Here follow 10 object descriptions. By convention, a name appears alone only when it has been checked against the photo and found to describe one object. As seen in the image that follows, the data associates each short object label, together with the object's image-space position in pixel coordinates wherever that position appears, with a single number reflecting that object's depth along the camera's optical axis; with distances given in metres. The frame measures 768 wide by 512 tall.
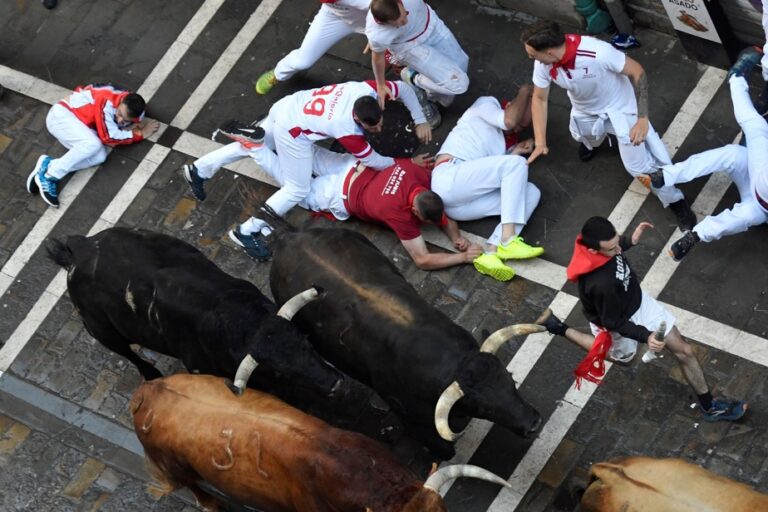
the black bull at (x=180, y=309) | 10.23
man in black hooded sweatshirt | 9.72
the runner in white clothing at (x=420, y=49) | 12.38
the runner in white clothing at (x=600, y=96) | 11.18
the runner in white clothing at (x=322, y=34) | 12.86
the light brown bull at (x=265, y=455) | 9.14
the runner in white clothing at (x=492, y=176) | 11.92
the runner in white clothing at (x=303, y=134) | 12.11
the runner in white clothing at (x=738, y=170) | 11.07
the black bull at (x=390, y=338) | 9.81
